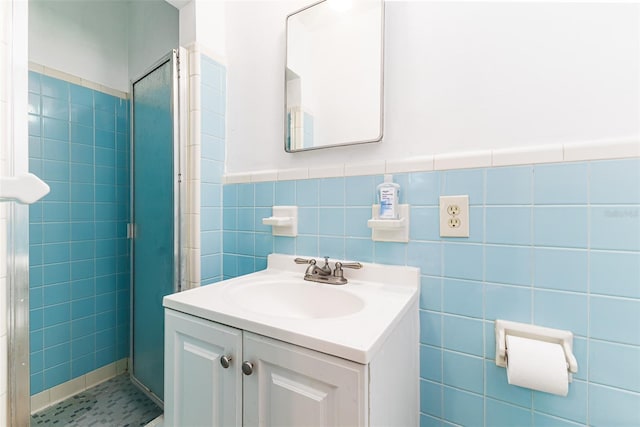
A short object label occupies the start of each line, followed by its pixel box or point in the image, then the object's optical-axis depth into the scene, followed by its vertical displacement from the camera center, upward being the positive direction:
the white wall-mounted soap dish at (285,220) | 1.16 -0.04
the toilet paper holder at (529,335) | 0.72 -0.34
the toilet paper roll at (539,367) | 0.65 -0.37
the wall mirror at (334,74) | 1.00 +0.52
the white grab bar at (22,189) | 0.44 +0.03
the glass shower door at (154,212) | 1.28 -0.01
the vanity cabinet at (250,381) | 0.55 -0.39
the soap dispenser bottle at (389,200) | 0.92 +0.04
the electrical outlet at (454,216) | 0.85 -0.02
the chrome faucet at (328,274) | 0.99 -0.23
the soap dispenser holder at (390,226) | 0.91 -0.05
